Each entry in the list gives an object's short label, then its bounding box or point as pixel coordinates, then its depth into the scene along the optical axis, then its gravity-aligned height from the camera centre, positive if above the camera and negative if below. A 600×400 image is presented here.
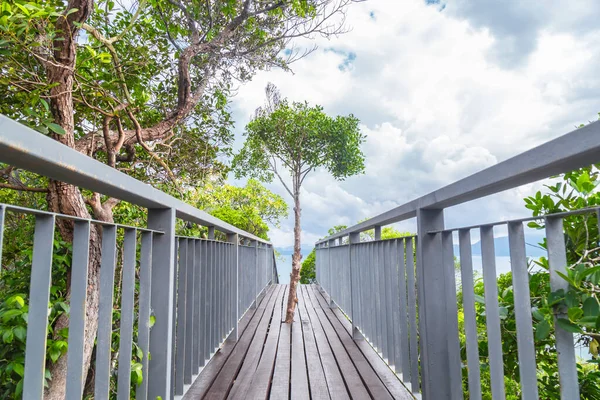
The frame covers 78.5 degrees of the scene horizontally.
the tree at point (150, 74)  2.27 +1.55
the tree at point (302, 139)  9.34 +2.89
